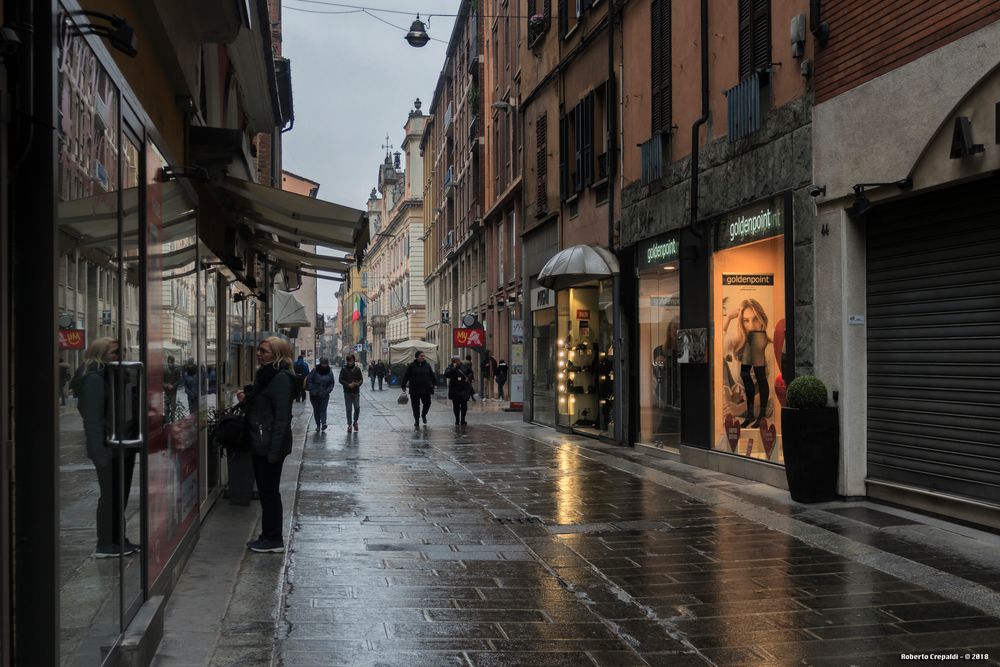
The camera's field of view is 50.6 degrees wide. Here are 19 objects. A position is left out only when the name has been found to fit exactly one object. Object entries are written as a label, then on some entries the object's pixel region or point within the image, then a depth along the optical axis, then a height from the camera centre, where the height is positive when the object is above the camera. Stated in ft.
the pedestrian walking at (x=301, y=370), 109.97 -1.71
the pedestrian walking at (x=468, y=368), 110.01 -1.54
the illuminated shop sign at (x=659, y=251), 51.49 +5.13
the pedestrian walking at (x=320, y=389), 76.28 -2.49
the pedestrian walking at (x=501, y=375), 120.06 -2.46
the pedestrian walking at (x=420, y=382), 78.12 -2.07
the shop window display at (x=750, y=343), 41.37 +0.35
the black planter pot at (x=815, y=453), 35.47 -3.43
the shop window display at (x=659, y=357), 52.47 -0.26
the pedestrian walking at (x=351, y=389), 75.46 -2.47
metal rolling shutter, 30.04 +0.25
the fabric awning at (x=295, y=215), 36.19 +5.36
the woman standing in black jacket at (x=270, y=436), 27.66 -2.14
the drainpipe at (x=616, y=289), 59.77 +3.58
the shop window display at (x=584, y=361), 65.57 -0.55
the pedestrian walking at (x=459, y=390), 79.46 -2.74
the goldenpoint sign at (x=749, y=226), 41.06 +5.15
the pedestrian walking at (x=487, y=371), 127.95 -2.14
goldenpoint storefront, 41.60 +0.69
